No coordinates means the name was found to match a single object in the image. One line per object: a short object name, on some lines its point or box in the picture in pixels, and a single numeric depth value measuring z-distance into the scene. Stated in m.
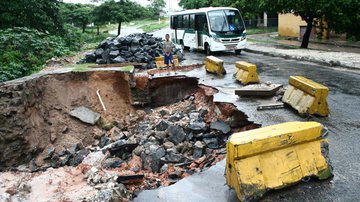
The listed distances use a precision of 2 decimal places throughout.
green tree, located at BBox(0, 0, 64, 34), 21.97
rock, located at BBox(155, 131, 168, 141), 8.11
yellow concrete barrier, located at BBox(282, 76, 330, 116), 7.09
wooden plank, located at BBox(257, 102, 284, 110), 8.07
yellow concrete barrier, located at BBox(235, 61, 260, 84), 10.77
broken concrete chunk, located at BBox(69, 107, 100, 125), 10.46
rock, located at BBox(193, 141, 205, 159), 6.96
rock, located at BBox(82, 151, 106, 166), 8.14
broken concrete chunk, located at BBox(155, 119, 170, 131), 8.63
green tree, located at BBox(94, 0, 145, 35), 32.01
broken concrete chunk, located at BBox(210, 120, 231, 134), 7.53
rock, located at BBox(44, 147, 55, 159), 9.11
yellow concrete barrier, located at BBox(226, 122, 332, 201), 4.21
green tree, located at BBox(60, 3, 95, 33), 36.47
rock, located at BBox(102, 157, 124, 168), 7.46
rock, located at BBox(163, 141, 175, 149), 7.53
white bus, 19.02
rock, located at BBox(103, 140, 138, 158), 7.97
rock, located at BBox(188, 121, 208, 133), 7.87
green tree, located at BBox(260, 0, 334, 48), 17.41
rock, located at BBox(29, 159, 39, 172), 8.40
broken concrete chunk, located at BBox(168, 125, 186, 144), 7.74
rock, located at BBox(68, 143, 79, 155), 9.25
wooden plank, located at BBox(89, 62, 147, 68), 13.76
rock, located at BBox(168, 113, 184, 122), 9.40
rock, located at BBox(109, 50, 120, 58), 15.93
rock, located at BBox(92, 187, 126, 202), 5.07
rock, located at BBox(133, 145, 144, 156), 7.75
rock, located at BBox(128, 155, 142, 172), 7.13
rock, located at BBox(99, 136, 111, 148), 9.52
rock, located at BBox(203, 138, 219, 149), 7.18
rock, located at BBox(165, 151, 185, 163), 6.73
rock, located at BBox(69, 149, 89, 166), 8.57
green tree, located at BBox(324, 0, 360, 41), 17.16
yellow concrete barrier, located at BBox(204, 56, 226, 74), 12.88
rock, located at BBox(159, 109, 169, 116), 10.52
